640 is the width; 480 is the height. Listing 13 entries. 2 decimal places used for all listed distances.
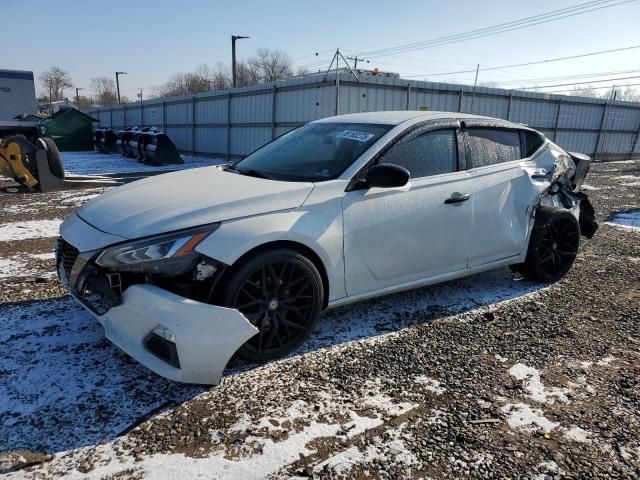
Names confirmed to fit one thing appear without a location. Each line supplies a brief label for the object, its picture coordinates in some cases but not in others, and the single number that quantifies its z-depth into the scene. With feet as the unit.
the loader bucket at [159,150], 57.57
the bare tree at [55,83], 343.67
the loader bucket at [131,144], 62.90
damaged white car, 8.71
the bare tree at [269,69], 252.01
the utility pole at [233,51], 120.06
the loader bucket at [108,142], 76.13
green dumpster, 79.71
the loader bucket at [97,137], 78.68
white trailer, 130.21
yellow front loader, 30.83
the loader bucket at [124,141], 66.33
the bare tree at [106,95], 352.73
